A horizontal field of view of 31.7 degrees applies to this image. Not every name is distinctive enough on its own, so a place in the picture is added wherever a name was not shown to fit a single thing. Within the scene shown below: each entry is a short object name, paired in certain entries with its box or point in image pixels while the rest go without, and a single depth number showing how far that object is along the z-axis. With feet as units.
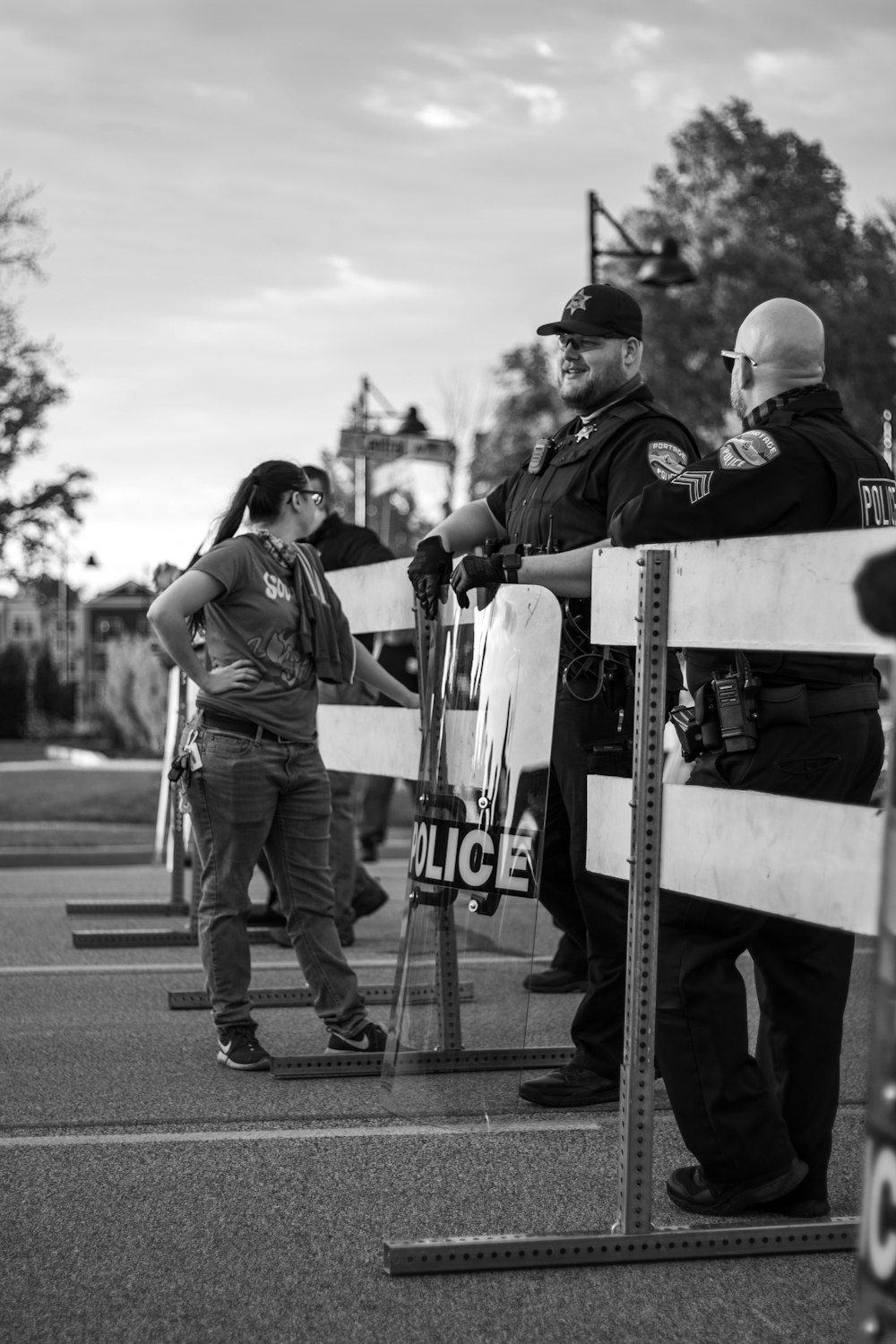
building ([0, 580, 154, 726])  316.40
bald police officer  11.57
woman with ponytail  16.37
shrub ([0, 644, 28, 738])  190.08
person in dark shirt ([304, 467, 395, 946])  24.41
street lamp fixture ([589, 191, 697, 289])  54.19
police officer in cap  14.56
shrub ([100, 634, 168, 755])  124.77
